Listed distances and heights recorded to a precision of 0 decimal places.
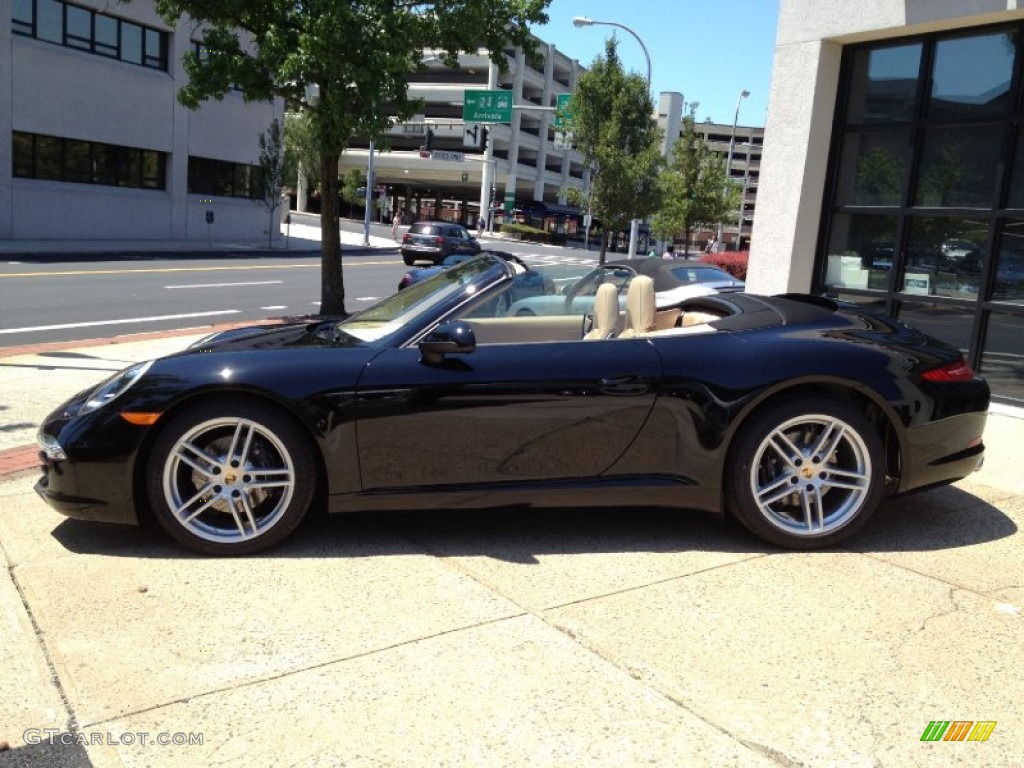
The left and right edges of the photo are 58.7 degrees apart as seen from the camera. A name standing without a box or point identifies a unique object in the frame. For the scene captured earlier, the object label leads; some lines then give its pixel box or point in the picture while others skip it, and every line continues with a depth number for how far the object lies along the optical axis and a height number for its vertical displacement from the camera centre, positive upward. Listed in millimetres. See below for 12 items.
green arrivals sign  35438 +4801
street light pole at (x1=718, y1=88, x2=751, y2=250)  53062 +9104
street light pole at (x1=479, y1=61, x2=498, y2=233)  74062 +4367
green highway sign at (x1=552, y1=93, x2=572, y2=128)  25833 +3526
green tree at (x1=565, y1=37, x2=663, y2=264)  23797 +2761
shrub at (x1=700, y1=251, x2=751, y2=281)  24250 -286
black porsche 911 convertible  3803 -814
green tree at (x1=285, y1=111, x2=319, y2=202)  53731 +4133
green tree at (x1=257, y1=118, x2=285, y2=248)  36478 +1919
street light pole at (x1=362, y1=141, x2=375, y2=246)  46188 +955
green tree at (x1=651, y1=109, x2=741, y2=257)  36188 +2864
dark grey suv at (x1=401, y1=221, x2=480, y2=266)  33406 -603
